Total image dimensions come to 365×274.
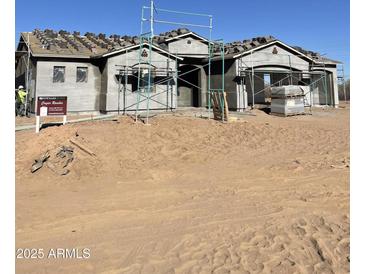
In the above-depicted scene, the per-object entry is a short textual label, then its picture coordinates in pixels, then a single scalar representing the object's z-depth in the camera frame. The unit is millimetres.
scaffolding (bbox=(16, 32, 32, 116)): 22325
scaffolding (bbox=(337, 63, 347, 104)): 31472
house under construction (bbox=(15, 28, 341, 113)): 21969
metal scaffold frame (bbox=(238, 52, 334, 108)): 24203
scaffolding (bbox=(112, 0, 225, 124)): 22328
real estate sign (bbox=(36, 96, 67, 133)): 12969
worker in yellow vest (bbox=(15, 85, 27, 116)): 20375
